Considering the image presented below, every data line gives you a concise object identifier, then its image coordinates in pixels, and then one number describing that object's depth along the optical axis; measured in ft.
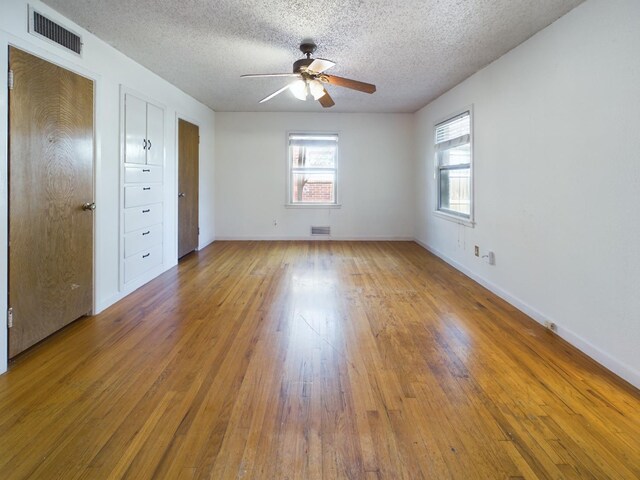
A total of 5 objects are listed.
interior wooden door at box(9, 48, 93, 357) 8.36
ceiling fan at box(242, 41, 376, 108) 12.03
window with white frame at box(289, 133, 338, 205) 25.14
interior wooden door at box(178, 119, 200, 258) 18.89
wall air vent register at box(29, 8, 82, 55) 8.85
